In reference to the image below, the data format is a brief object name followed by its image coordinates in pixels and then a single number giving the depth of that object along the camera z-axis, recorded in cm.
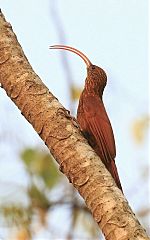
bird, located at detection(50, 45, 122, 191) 865
